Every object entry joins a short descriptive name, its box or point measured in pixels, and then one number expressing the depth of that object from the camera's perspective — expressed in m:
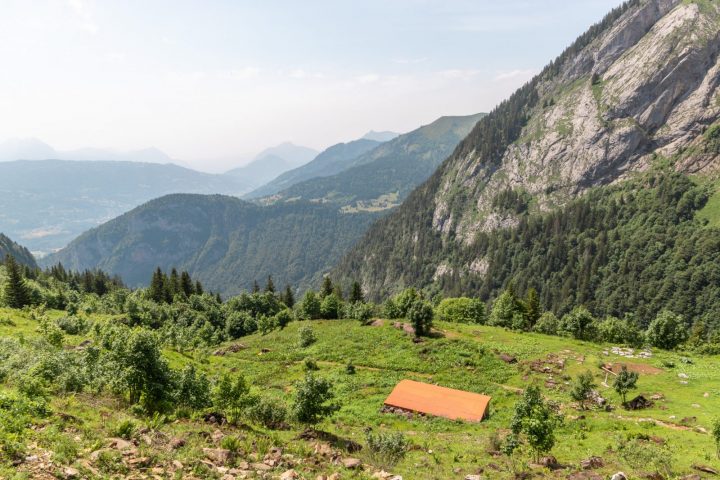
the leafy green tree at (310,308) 113.94
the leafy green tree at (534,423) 33.38
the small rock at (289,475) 22.84
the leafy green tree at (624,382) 50.53
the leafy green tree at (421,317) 81.94
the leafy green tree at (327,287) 139.05
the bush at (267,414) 37.25
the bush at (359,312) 97.69
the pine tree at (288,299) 159.50
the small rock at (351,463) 27.53
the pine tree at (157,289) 137.75
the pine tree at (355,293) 133.62
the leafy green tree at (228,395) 35.41
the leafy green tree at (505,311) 111.75
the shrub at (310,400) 37.72
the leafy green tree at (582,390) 51.72
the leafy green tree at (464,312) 118.54
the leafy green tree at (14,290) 93.75
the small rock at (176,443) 24.17
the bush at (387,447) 31.66
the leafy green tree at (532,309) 113.06
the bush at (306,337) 89.12
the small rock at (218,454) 23.80
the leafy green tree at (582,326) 93.75
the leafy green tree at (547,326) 104.88
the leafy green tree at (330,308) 111.50
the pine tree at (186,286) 148.25
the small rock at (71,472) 17.91
